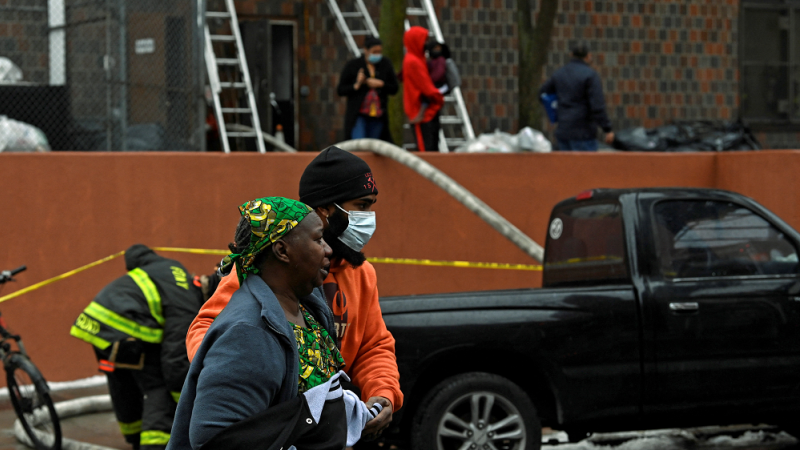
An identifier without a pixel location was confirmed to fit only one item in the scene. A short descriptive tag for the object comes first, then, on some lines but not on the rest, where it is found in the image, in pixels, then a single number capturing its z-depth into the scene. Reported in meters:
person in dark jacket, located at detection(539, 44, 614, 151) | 20.75
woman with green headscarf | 4.33
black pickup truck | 10.80
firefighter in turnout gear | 11.23
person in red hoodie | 20.46
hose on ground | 13.08
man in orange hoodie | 6.09
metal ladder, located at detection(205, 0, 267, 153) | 23.11
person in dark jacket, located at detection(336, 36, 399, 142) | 20.75
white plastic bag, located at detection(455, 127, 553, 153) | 19.27
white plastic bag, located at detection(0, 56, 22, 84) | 21.73
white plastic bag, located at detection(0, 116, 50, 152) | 17.78
